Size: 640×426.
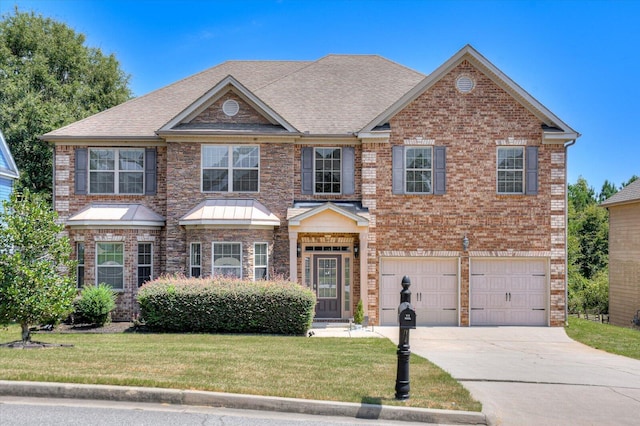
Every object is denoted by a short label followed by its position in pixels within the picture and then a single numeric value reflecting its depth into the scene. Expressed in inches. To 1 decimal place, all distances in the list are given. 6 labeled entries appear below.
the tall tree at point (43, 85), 1191.6
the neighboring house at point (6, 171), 901.2
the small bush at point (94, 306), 702.5
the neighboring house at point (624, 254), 976.9
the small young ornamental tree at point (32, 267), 527.8
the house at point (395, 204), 774.5
